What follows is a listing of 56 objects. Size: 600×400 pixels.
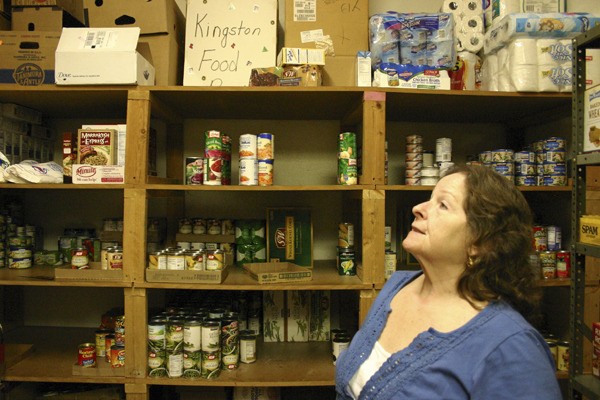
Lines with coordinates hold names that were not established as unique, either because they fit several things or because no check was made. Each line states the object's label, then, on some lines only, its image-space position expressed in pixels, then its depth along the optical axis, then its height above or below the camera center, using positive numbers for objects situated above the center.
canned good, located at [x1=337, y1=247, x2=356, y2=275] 2.22 -0.29
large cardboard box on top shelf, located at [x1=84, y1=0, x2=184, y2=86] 2.21 +0.87
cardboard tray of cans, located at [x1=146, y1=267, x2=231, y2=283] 2.04 -0.34
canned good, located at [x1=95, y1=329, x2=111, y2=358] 2.23 -0.70
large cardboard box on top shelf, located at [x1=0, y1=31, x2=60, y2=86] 2.09 +0.65
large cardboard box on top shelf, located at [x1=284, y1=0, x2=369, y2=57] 2.27 +0.87
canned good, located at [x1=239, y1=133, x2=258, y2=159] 2.07 +0.25
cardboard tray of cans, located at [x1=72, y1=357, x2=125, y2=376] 2.08 -0.78
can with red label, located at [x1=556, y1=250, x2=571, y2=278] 2.16 -0.29
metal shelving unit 1.71 -0.05
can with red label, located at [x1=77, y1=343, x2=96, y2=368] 2.11 -0.72
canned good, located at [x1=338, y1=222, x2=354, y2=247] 2.26 -0.16
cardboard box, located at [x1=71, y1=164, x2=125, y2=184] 2.06 +0.12
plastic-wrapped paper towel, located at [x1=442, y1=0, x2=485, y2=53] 2.37 +0.92
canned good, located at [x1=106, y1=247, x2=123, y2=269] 2.11 -0.28
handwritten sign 2.23 +0.79
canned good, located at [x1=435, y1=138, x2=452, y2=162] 2.19 +0.25
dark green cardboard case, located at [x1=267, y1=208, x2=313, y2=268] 2.42 -0.19
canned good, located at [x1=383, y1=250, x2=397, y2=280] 2.16 -0.28
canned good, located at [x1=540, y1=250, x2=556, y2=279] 2.15 -0.29
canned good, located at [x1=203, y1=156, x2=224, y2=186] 2.09 +0.13
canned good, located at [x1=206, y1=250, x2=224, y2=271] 2.10 -0.28
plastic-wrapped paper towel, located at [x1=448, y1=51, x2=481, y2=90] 2.28 +0.66
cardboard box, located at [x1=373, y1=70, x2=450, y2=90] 2.11 +0.56
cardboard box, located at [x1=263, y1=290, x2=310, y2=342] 2.43 -0.62
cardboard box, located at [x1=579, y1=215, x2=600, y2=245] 1.63 -0.09
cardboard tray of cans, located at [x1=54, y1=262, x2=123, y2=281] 2.08 -0.34
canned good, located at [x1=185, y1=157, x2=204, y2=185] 2.13 +0.14
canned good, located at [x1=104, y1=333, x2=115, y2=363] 2.19 -0.69
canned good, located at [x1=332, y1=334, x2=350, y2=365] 2.17 -0.67
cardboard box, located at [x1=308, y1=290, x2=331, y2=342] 2.45 -0.62
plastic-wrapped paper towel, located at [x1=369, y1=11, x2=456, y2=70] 2.21 +0.78
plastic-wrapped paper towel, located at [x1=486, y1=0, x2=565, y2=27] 2.30 +1.00
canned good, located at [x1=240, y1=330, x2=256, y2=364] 2.18 -0.70
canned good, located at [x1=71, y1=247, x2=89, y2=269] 2.14 -0.28
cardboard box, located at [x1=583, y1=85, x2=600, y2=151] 1.65 +0.31
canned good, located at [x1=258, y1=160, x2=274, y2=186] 2.08 +0.13
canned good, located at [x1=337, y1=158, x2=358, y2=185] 2.10 +0.14
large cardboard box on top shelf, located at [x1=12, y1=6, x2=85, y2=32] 2.18 +0.86
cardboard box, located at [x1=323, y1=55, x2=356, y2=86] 2.23 +0.64
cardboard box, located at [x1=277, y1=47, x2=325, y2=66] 2.09 +0.66
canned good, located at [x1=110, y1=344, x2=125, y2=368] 2.11 -0.72
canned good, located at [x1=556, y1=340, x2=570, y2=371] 2.14 -0.72
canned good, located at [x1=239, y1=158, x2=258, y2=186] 2.07 +0.13
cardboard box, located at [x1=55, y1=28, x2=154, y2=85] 1.99 +0.61
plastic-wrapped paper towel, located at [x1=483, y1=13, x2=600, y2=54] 2.04 +0.80
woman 1.07 -0.30
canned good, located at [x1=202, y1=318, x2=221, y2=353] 2.05 -0.61
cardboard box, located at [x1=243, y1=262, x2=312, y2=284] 2.05 -0.33
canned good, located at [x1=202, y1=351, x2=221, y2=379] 2.05 -0.73
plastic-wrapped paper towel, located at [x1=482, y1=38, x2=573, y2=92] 2.04 +0.62
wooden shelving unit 2.04 +0.14
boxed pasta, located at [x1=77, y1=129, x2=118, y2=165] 2.07 +0.24
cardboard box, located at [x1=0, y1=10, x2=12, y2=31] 2.21 +0.86
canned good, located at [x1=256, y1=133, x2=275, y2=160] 2.09 +0.25
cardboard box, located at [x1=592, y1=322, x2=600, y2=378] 1.67 -0.52
